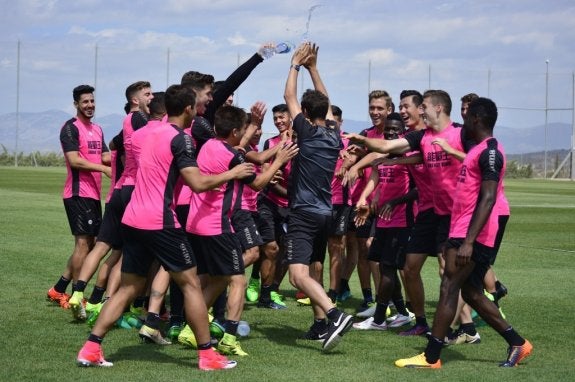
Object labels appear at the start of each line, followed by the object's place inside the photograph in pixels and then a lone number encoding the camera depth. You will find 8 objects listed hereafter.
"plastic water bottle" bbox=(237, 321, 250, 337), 9.63
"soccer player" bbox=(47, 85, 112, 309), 11.34
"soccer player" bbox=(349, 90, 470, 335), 9.34
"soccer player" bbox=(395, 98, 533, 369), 8.02
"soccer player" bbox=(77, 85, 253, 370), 7.91
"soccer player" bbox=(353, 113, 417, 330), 10.32
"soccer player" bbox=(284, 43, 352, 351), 9.25
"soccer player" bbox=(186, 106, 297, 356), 8.69
